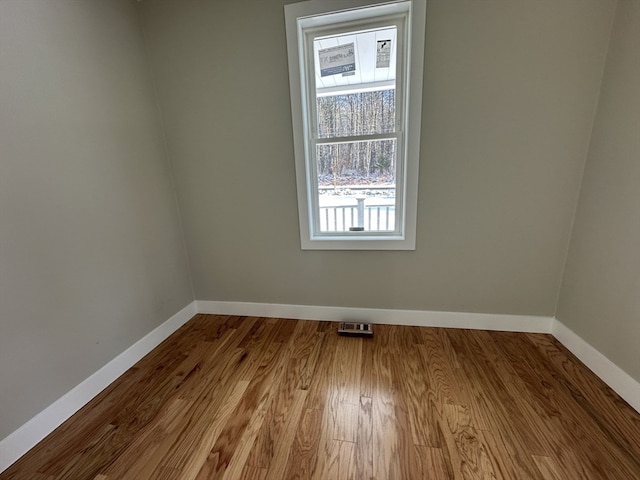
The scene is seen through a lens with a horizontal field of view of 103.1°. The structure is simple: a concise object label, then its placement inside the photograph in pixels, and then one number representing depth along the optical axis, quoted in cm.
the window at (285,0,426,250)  161
